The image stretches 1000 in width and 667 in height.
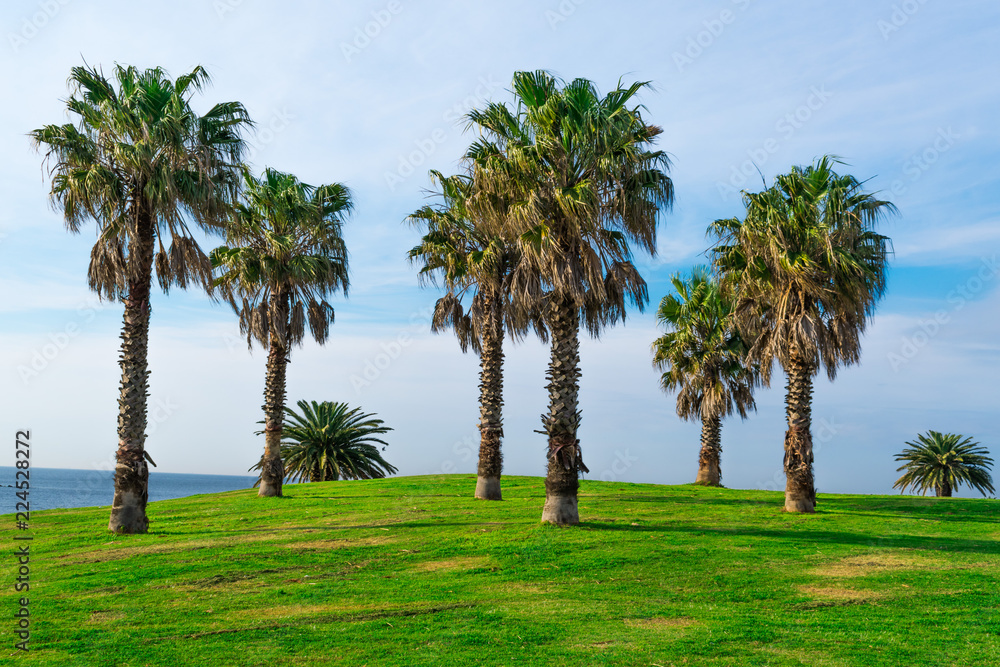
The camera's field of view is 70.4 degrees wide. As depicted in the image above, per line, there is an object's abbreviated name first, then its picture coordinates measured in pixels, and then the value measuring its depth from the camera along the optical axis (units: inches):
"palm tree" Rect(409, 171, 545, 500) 1029.2
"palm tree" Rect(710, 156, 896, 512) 933.2
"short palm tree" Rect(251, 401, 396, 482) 1867.6
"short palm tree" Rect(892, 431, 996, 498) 1712.6
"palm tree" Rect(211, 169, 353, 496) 1119.6
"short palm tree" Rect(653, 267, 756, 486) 1397.6
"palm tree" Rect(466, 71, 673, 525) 770.2
